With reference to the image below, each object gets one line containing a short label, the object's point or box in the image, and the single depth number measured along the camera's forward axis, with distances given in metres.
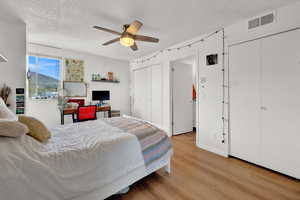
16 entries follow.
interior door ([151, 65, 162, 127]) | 4.20
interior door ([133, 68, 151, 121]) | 4.64
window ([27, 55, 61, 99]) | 3.72
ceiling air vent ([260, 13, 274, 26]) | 2.17
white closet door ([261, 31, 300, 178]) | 1.96
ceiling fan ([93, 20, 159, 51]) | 2.16
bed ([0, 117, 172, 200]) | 1.03
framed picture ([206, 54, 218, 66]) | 2.87
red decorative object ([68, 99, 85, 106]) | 4.12
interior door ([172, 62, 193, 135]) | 3.98
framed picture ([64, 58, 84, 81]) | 4.14
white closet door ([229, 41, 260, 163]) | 2.34
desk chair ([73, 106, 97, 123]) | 3.49
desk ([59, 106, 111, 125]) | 3.61
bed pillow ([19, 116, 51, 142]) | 1.44
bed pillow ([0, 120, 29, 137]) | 1.10
